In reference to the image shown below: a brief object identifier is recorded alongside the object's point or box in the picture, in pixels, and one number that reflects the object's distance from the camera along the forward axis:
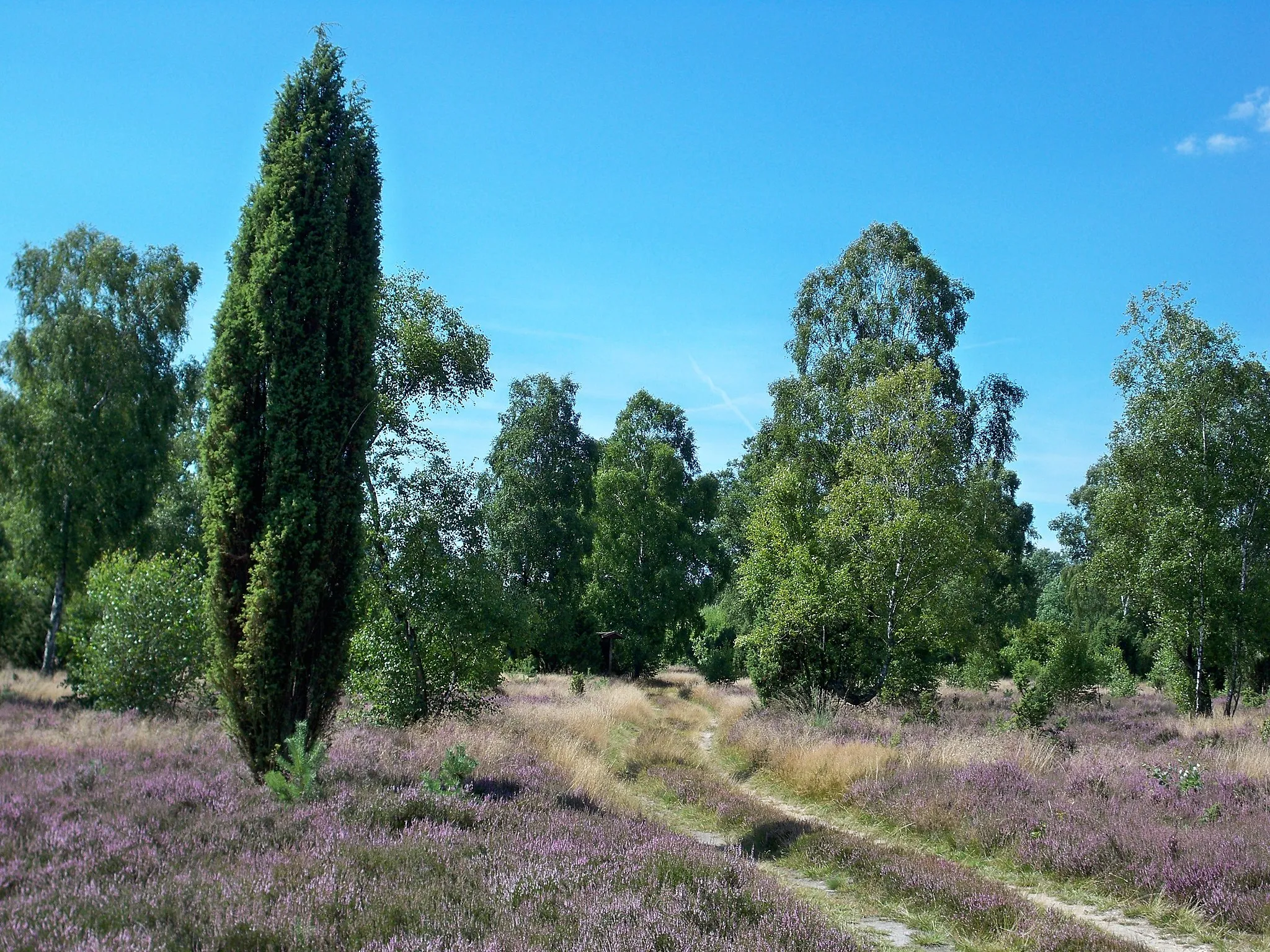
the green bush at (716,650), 36.47
